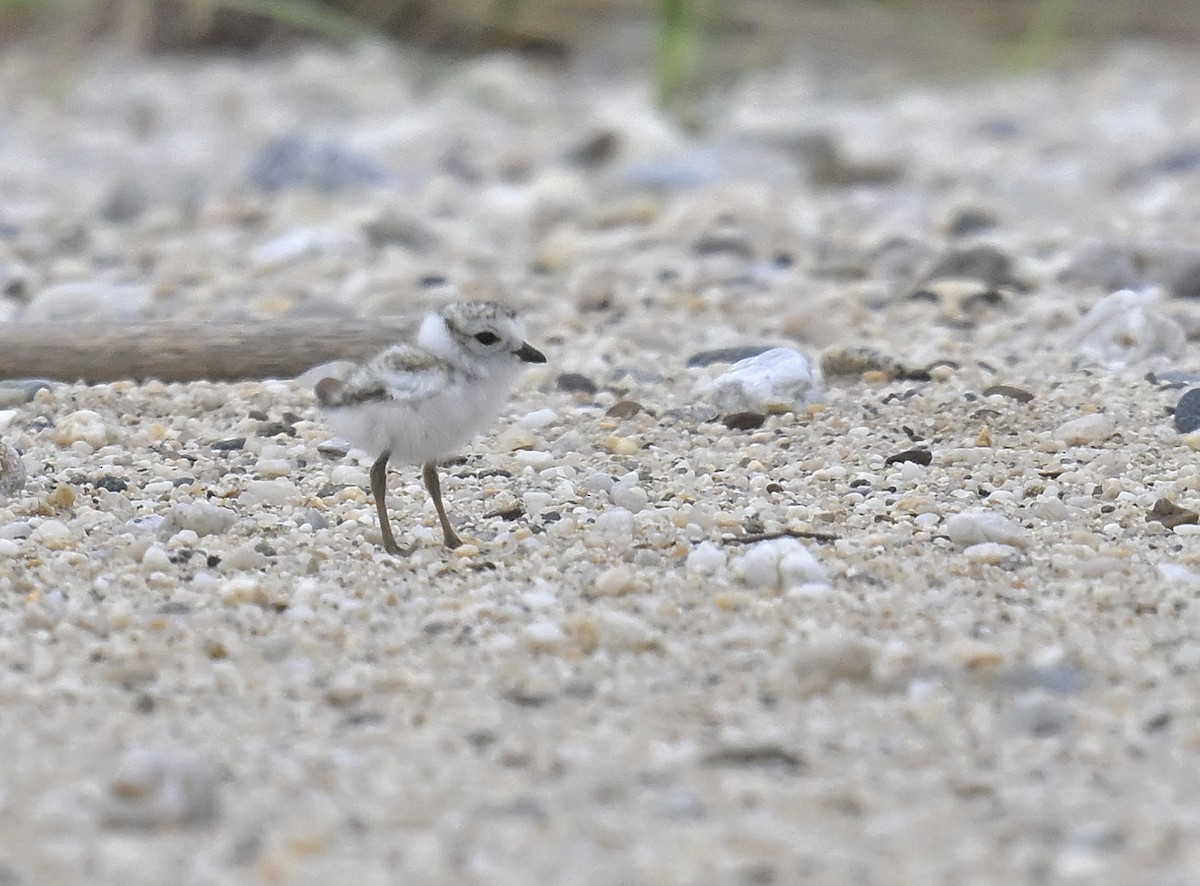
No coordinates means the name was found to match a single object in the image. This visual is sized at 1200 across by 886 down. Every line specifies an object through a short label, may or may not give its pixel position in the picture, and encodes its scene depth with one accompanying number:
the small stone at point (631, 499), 7.15
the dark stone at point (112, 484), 7.35
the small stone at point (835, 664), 5.19
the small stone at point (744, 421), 8.22
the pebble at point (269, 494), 7.29
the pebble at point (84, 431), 8.02
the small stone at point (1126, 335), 9.14
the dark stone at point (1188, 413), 7.87
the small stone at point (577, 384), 8.99
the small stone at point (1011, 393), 8.40
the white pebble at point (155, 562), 6.30
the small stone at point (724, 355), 9.25
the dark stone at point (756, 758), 4.68
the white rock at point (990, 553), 6.28
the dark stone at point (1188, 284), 10.46
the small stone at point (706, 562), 6.27
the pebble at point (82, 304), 10.65
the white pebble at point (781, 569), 6.07
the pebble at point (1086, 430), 7.82
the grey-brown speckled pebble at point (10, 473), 7.22
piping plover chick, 6.69
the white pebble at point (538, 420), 8.40
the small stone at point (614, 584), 6.05
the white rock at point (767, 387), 8.38
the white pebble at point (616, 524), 6.80
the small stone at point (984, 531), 6.46
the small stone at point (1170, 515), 6.67
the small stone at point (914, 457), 7.64
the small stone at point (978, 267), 10.87
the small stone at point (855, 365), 8.90
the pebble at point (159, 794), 4.31
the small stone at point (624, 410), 8.47
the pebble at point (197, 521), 6.82
